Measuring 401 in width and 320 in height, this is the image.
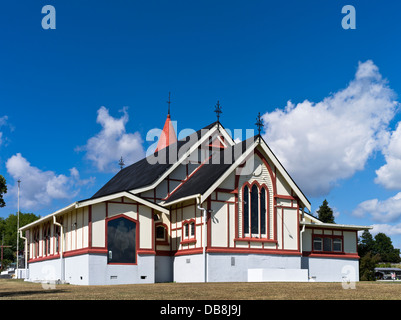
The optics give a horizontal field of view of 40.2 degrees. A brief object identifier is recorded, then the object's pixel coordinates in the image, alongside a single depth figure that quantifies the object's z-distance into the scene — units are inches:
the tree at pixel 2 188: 871.7
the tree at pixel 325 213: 2770.7
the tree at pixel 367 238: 6550.2
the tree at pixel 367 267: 1873.8
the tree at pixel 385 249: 6353.3
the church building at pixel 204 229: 1309.1
